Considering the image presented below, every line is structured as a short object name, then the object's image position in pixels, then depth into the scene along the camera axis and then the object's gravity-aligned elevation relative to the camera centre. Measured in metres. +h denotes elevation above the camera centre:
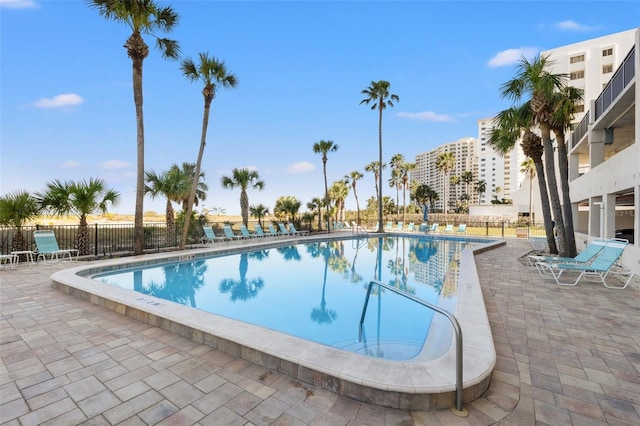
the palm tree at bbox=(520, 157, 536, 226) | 34.53 +5.24
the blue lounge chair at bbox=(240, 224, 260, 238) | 17.19 -1.12
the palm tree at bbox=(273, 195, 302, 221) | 23.66 +0.38
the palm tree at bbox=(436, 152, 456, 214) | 48.25 +8.08
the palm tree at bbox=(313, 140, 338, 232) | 25.98 +5.68
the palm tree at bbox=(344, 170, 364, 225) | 42.25 +4.98
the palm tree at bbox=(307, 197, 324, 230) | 26.94 +0.85
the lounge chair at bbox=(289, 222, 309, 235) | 20.96 -1.29
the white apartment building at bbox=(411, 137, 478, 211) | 114.74 +20.64
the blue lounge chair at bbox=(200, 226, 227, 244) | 14.94 -1.13
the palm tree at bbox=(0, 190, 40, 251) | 8.71 +0.05
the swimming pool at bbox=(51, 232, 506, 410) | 2.26 -1.32
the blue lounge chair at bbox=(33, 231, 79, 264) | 8.55 -0.88
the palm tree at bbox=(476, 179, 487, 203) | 67.06 +5.88
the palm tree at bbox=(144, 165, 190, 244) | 13.12 +1.14
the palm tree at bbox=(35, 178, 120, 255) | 9.30 +0.43
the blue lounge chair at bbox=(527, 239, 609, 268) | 7.19 -1.03
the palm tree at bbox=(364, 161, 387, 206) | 40.50 +6.23
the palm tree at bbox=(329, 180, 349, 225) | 38.47 +2.45
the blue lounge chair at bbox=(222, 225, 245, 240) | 16.15 -1.11
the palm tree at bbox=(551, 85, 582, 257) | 10.01 +3.03
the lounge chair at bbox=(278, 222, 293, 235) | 20.45 -1.20
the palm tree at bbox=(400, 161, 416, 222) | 44.78 +6.38
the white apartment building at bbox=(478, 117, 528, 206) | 93.04 +13.50
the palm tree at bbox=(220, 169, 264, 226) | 19.89 +2.07
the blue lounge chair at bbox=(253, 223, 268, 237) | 18.25 -1.13
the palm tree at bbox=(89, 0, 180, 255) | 9.52 +6.30
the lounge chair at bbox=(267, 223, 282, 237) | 19.61 -1.18
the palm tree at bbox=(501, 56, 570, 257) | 9.68 +3.63
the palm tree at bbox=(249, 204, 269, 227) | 22.64 +0.21
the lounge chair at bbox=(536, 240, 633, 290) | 6.15 -1.14
